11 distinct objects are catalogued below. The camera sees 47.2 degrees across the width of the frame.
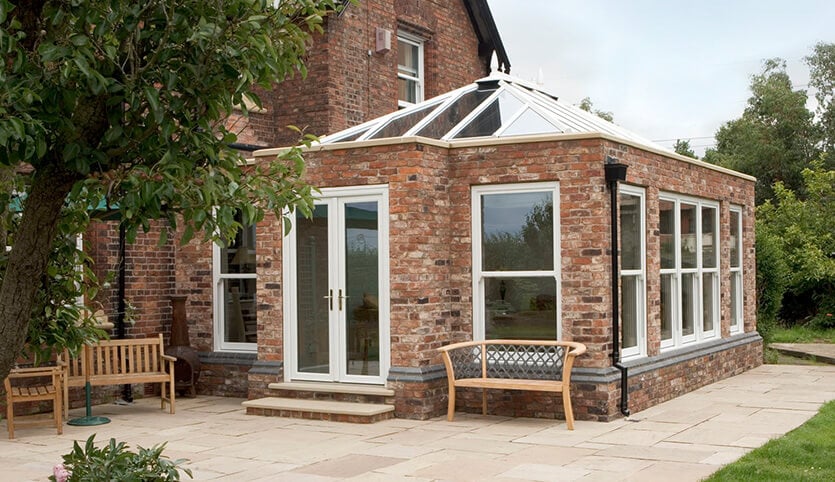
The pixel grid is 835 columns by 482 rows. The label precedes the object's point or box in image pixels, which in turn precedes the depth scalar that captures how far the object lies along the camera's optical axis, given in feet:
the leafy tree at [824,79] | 98.94
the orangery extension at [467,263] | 32.04
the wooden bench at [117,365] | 33.68
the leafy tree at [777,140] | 98.27
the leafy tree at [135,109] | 12.62
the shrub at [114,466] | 17.80
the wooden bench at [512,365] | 30.30
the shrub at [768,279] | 56.24
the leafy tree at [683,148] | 122.28
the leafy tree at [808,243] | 66.80
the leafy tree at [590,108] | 130.72
